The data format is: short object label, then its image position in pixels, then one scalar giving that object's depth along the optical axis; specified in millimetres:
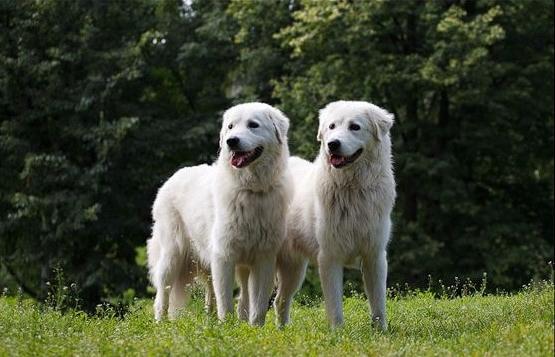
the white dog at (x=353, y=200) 15766
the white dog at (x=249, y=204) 16578
